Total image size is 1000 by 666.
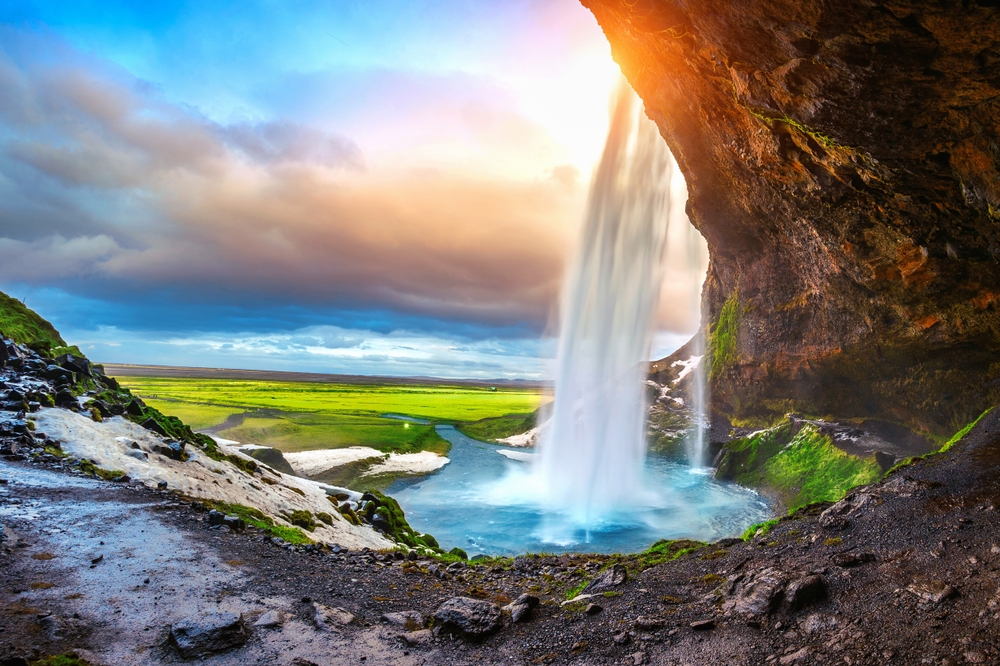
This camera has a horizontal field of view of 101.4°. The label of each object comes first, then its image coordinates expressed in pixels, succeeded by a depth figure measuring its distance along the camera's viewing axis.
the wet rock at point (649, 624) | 7.38
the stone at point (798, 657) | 5.86
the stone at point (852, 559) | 8.19
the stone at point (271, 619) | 7.18
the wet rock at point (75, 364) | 21.38
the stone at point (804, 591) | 7.03
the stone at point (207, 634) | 6.16
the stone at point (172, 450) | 15.91
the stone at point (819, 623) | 6.46
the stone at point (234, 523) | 11.67
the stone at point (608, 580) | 9.82
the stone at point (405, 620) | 8.00
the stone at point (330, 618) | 7.49
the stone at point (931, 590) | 6.54
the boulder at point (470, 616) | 7.54
